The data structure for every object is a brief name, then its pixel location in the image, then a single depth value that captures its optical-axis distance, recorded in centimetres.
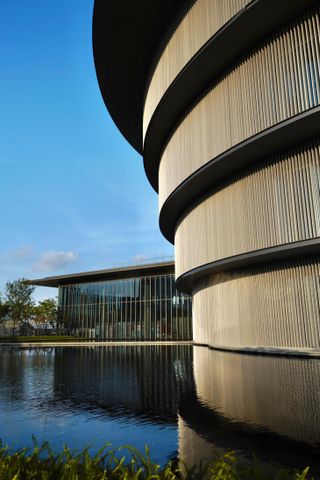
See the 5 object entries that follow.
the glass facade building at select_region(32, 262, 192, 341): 4822
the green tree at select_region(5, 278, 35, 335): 5553
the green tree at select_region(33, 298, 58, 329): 6059
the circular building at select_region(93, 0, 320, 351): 1591
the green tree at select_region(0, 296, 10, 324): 5446
